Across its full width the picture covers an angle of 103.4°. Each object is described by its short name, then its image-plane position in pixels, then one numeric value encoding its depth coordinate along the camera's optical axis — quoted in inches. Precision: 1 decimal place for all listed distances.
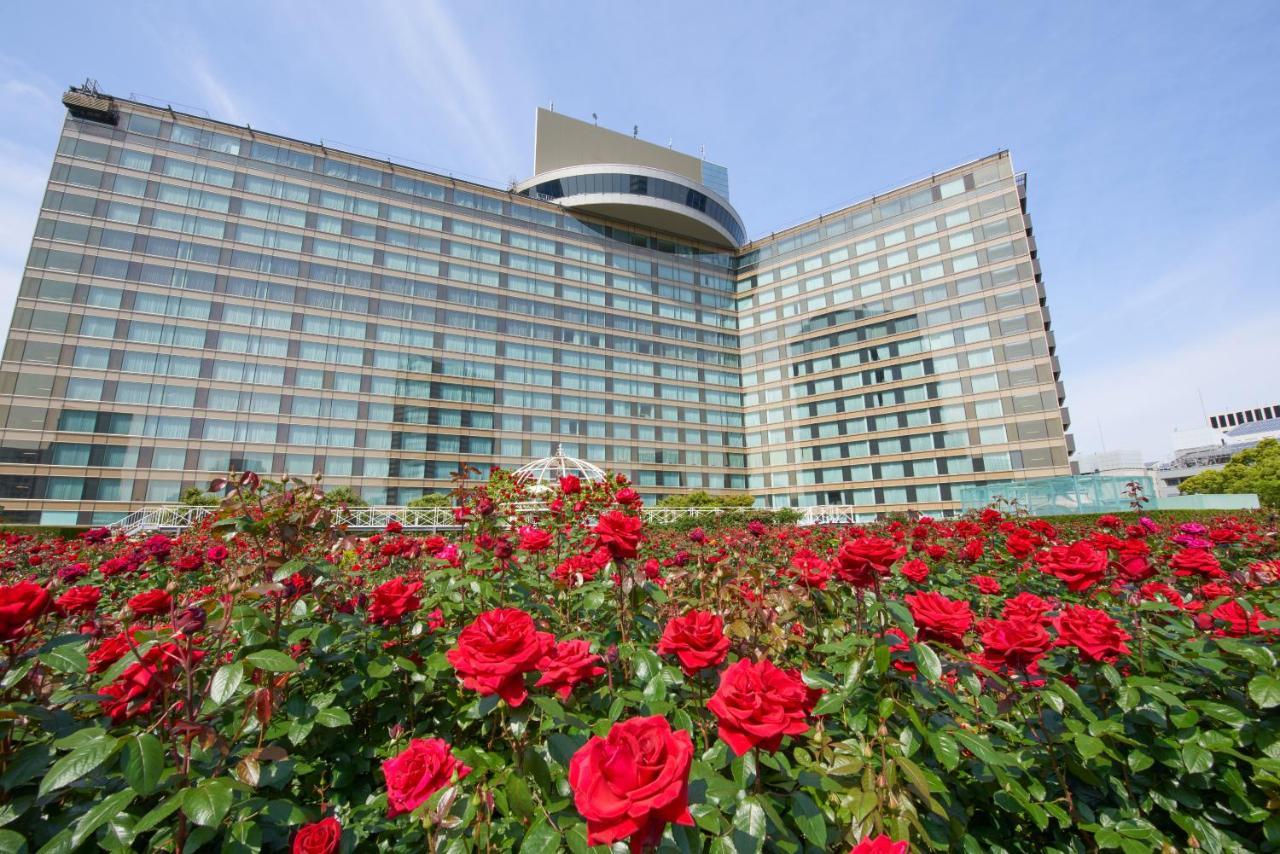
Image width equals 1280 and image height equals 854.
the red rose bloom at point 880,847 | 45.0
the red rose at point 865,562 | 96.1
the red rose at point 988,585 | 159.0
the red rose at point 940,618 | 84.8
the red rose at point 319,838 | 61.5
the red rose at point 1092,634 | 88.0
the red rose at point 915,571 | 157.0
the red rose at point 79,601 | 102.8
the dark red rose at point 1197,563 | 137.1
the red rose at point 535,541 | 155.0
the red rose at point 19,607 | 69.1
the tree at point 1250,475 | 1676.9
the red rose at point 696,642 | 72.4
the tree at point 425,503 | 1212.8
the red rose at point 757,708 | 53.2
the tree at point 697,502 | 1557.0
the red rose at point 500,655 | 65.0
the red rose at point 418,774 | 62.7
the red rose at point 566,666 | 71.4
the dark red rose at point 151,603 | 96.0
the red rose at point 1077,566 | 111.4
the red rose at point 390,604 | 101.8
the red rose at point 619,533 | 110.7
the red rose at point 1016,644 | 84.3
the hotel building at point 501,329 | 1401.3
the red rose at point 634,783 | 40.5
